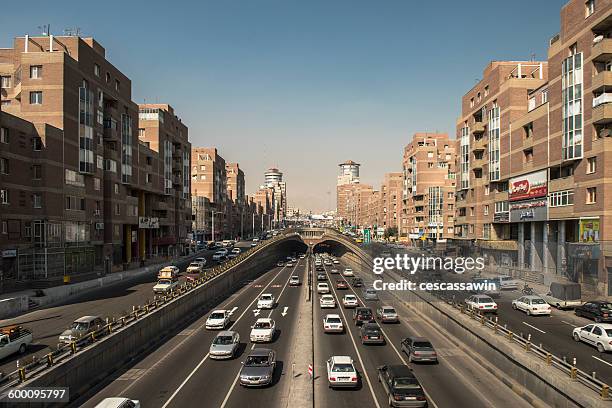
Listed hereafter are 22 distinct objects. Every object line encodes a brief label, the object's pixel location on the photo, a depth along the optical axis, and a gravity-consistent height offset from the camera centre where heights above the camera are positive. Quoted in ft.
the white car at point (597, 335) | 91.16 -25.83
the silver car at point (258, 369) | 82.07 -28.71
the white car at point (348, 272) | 321.48 -42.62
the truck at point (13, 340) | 88.79 -25.12
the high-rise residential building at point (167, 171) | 321.52 +29.90
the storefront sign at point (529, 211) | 191.59 -0.11
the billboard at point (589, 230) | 153.29 -6.52
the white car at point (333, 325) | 129.29 -31.72
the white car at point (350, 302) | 178.09 -34.74
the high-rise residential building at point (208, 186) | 516.90 +30.67
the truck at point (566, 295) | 139.33 -25.91
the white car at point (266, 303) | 172.75 -34.03
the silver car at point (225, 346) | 101.40 -29.84
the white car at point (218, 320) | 134.41 -31.63
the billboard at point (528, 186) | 192.15 +10.77
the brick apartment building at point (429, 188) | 405.80 +21.37
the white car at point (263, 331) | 118.11 -30.72
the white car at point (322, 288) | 218.63 -36.33
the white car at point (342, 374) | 81.82 -28.94
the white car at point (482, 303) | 136.98 -27.59
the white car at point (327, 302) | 174.50 -34.12
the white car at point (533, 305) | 131.95 -27.52
